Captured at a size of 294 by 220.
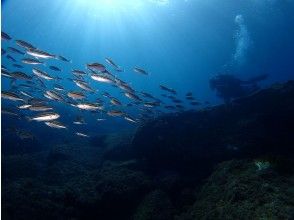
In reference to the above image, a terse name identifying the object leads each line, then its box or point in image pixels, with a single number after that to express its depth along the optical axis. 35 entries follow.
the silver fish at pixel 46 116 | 6.38
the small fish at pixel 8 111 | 8.32
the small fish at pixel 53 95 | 7.93
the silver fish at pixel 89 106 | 7.11
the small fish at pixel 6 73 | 7.58
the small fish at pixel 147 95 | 10.45
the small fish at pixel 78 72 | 8.74
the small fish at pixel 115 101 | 8.21
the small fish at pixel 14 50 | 8.69
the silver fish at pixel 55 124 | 7.23
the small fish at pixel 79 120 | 9.02
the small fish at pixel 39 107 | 6.66
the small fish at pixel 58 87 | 9.72
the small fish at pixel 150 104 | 9.85
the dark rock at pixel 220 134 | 9.25
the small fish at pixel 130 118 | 8.78
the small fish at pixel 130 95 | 8.55
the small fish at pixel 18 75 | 7.39
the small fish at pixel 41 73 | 8.34
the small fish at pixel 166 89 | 11.17
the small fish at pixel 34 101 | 7.49
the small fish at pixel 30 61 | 8.21
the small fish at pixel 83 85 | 8.45
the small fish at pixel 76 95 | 7.15
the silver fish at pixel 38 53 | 7.13
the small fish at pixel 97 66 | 7.06
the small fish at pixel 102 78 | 7.65
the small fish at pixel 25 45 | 7.15
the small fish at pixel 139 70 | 9.29
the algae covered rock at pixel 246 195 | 3.86
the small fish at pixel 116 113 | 7.92
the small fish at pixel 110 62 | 8.44
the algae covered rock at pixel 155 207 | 6.16
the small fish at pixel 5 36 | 6.92
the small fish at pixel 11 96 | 6.43
